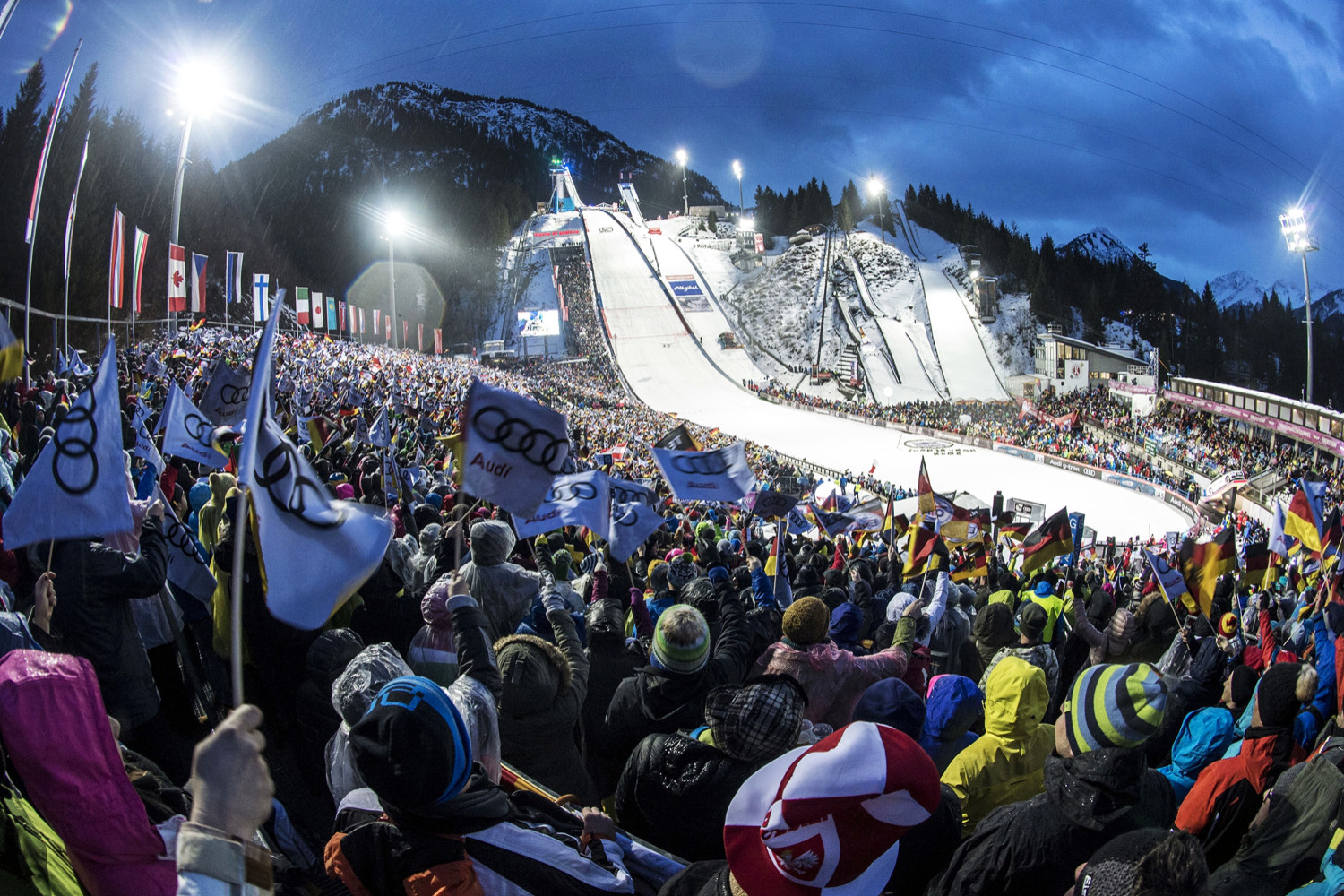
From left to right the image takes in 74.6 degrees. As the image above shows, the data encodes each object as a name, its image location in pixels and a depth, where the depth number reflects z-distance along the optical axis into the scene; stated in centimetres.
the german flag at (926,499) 1188
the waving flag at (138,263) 1905
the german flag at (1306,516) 912
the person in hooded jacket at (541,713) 303
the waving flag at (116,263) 1742
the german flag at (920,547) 928
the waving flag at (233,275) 2772
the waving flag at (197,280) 2306
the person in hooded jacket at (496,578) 432
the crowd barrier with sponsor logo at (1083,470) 2758
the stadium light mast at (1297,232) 4091
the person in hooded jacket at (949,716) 330
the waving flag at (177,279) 2073
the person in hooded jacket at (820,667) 366
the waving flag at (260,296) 2816
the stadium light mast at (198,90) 2281
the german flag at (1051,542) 998
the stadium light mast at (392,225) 4431
